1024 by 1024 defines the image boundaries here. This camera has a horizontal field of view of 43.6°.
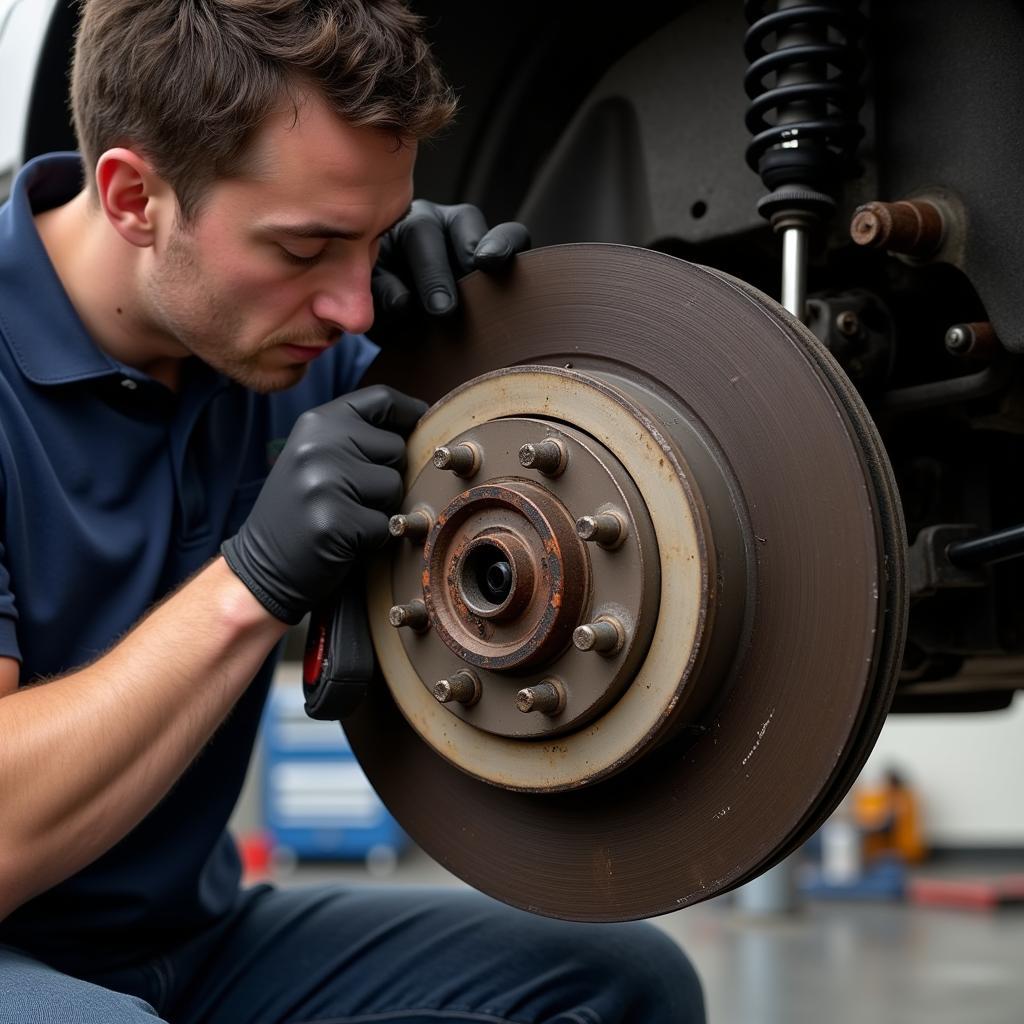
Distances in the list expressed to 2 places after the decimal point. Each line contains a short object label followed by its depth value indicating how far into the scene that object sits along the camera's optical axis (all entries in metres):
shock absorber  0.97
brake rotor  0.81
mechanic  0.94
